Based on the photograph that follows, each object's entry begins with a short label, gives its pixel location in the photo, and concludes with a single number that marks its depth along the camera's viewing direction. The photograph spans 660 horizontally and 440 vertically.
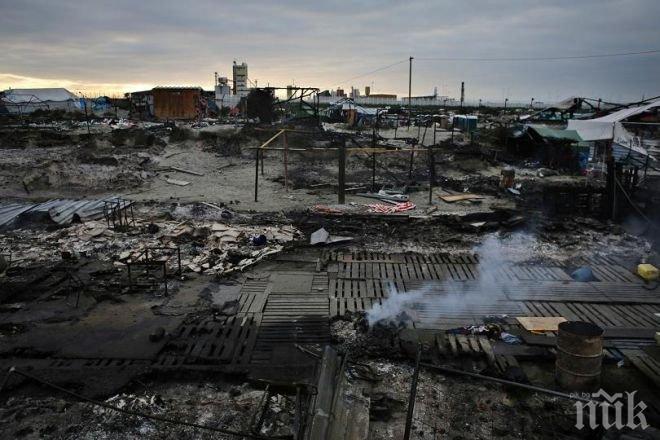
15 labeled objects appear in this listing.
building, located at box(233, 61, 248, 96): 55.15
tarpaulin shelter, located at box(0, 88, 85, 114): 43.45
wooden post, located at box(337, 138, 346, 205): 13.34
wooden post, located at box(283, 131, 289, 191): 16.15
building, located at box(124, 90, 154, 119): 40.59
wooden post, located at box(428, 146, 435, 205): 13.92
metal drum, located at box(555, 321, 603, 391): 4.97
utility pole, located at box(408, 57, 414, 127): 37.58
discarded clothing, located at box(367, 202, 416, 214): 13.30
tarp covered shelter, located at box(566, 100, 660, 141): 18.09
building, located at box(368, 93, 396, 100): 95.91
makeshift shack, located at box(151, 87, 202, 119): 38.28
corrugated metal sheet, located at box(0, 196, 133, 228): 11.52
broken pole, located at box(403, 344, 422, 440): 3.57
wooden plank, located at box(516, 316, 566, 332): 6.49
